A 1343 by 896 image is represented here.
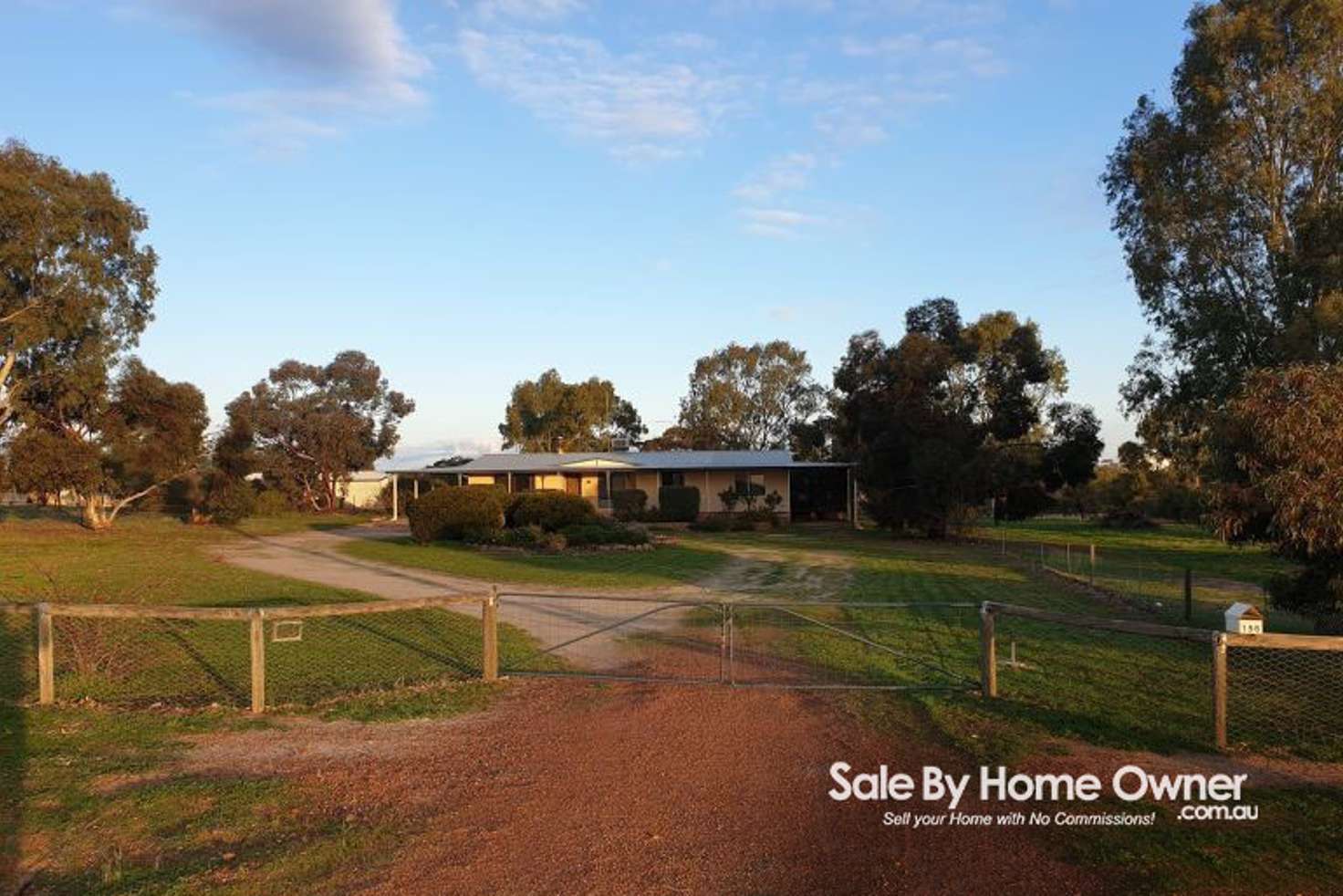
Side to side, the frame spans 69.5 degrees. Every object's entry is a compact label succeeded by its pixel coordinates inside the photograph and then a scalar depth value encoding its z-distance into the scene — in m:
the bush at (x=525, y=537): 28.50
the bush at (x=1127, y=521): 50.12
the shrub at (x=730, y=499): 46.12
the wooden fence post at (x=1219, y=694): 7.39
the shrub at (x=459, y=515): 30.03
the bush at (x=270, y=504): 51.25
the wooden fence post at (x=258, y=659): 8.91
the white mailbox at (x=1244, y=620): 8.86
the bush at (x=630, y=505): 45.59
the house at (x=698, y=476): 47.59
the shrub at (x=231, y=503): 43.66
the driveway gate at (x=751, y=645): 10.34
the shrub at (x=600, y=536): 28.73
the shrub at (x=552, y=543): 27.84
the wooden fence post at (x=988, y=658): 9.07
